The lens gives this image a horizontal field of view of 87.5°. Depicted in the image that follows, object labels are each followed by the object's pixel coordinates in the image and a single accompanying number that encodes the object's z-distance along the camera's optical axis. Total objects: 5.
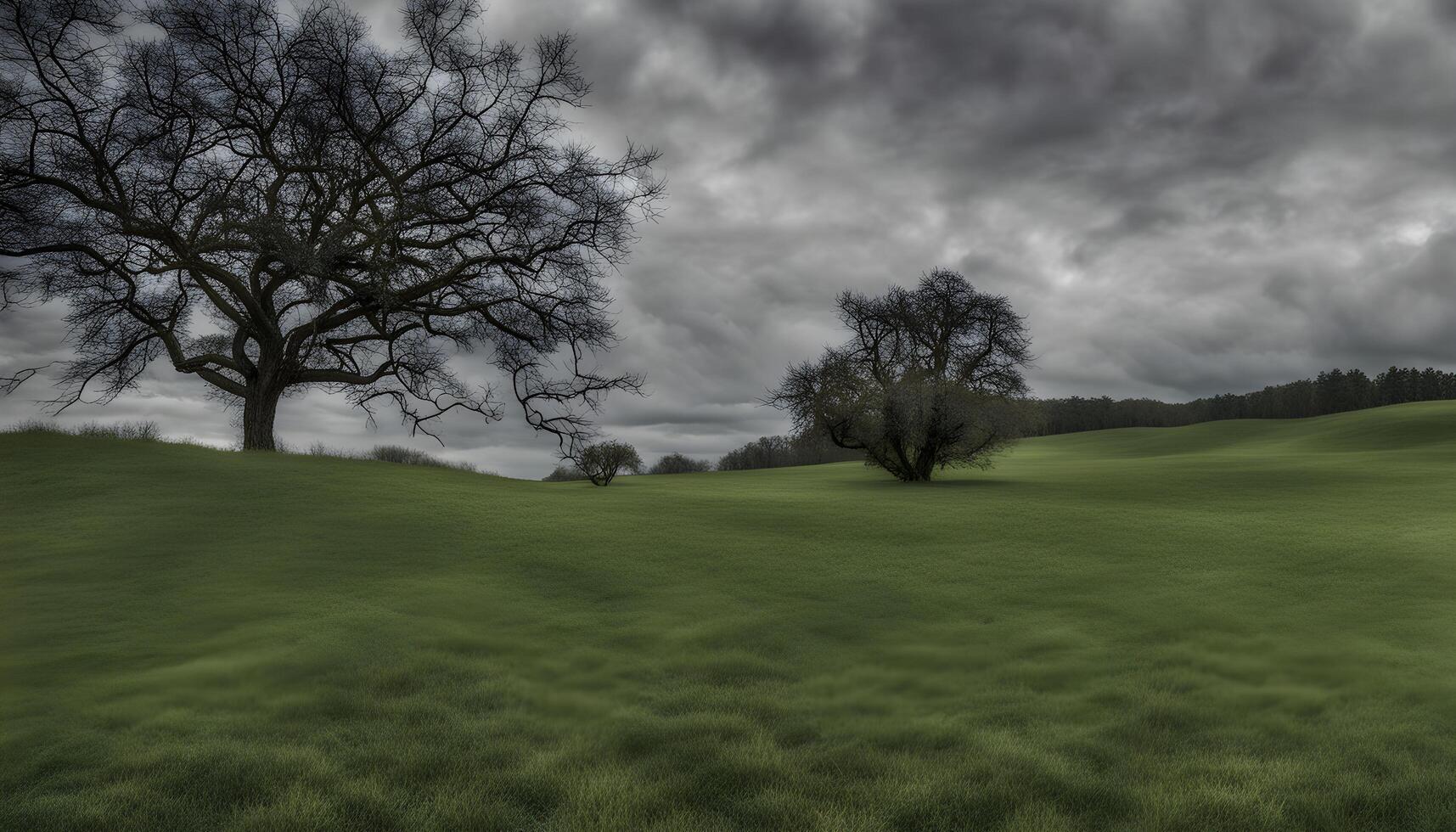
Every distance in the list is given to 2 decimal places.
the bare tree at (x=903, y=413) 29.53
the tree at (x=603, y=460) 28.23
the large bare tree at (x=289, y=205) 22.95
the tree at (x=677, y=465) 60.01
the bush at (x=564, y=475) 43.56
